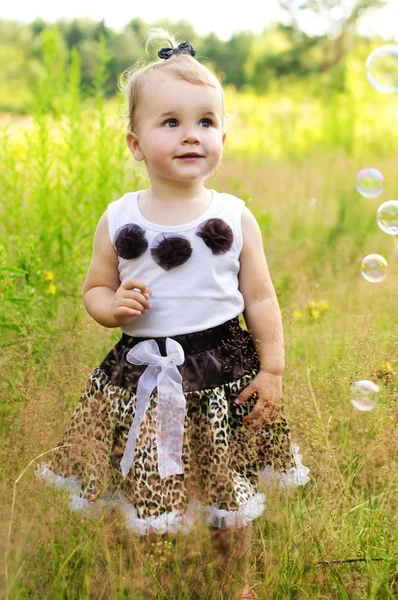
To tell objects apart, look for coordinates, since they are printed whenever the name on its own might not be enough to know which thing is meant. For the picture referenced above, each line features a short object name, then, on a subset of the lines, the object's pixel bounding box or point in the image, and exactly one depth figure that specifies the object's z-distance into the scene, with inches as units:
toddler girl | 70.8
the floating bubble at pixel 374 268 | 113.5
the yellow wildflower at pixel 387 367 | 84.3
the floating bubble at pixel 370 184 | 134.1
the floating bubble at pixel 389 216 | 118.5
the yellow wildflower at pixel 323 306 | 132.3
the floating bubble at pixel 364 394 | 79.8
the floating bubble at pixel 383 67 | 137.1
